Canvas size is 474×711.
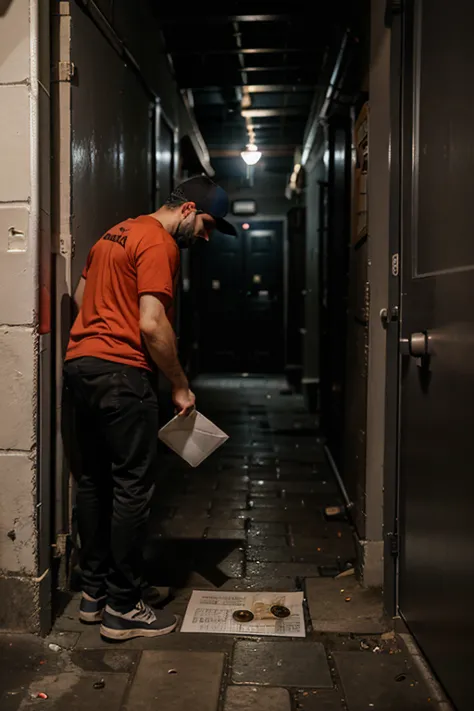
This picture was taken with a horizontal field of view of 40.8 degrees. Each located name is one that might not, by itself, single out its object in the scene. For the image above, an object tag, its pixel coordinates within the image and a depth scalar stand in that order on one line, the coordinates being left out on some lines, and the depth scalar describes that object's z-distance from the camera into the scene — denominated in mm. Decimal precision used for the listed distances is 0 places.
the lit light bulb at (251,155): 8258
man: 2557
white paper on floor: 2680
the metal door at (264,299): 10723
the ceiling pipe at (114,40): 3019
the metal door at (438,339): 1946
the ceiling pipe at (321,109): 4504
